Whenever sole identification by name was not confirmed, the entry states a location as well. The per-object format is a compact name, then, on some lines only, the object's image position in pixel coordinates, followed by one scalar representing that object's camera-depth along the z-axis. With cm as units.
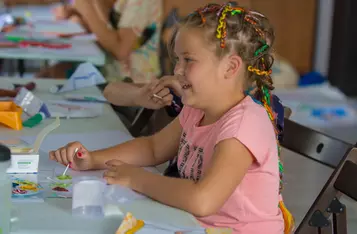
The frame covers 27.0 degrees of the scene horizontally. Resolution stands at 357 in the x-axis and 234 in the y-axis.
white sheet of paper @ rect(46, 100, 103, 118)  233
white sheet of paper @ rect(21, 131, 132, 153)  197
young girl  152
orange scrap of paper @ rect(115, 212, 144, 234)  131
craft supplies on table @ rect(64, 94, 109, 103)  258
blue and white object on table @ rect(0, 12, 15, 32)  394
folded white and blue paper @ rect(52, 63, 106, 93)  278
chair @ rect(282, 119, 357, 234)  169
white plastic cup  140
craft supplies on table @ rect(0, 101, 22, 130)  209
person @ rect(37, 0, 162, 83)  401
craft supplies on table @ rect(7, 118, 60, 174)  166
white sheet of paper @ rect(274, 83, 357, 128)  475
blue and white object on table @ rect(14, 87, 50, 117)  227
